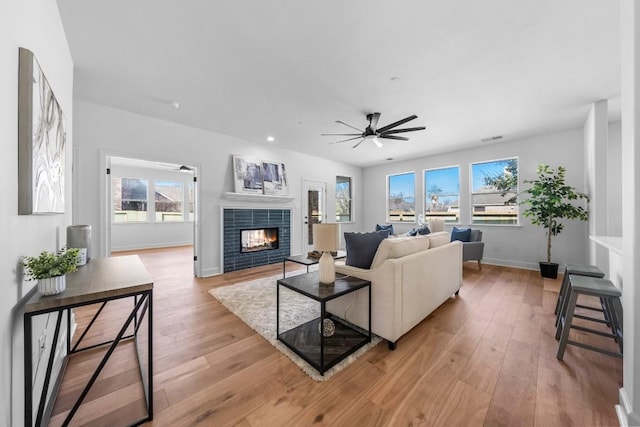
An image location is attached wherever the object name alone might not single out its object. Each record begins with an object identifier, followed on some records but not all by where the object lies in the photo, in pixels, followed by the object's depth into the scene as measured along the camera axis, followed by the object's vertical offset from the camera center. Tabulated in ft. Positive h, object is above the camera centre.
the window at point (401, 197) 22.18 +1.60
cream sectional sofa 6.80 -2.32
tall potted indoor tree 13.30 +0.47
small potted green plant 3.60 -0.84
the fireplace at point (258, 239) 16.33 -1.75
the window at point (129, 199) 22.84 +1.63
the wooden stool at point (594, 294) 5.91 -2.28
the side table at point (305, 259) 11.37 -2.25
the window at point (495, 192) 16.80 +1.58
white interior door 20.42 +0.68
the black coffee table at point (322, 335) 6.11 -3.71
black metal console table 3.42 -1.31
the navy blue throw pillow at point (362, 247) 7.52 -1.04
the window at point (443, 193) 19.38 +1.69
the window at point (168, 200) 25.12 +1.69
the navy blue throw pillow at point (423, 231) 12.63 -0.91
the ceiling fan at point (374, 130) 11.66 +4.15
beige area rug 6.36 -3.69
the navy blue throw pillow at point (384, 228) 17.39 -1.00
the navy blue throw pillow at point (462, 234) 16.16 -1.44
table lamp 6.83 -0.90
